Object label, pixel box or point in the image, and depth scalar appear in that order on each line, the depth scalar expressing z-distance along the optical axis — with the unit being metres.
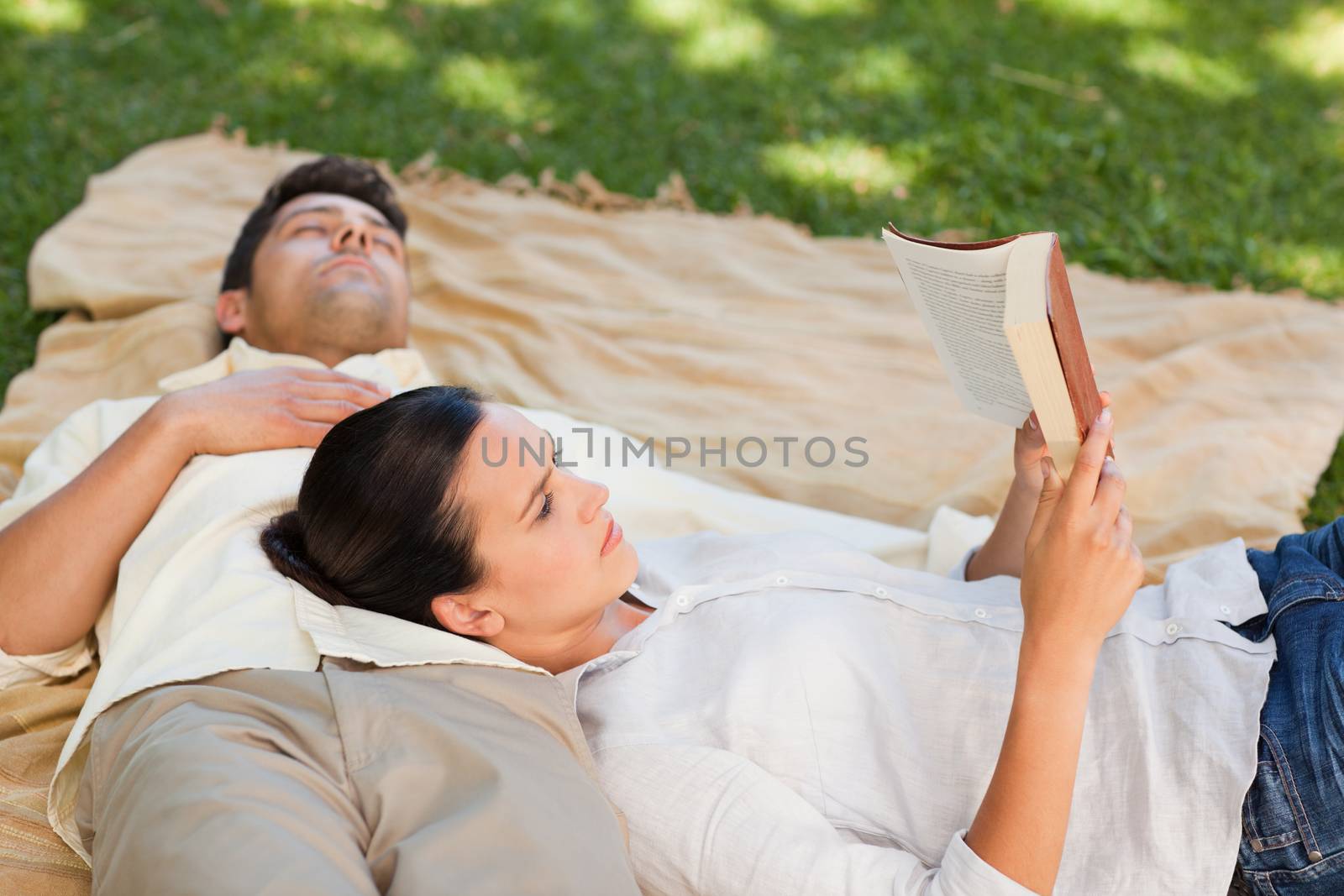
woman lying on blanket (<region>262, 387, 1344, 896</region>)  1.80
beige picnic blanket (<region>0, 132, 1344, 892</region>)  3.42
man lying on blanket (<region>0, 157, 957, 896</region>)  1.61
